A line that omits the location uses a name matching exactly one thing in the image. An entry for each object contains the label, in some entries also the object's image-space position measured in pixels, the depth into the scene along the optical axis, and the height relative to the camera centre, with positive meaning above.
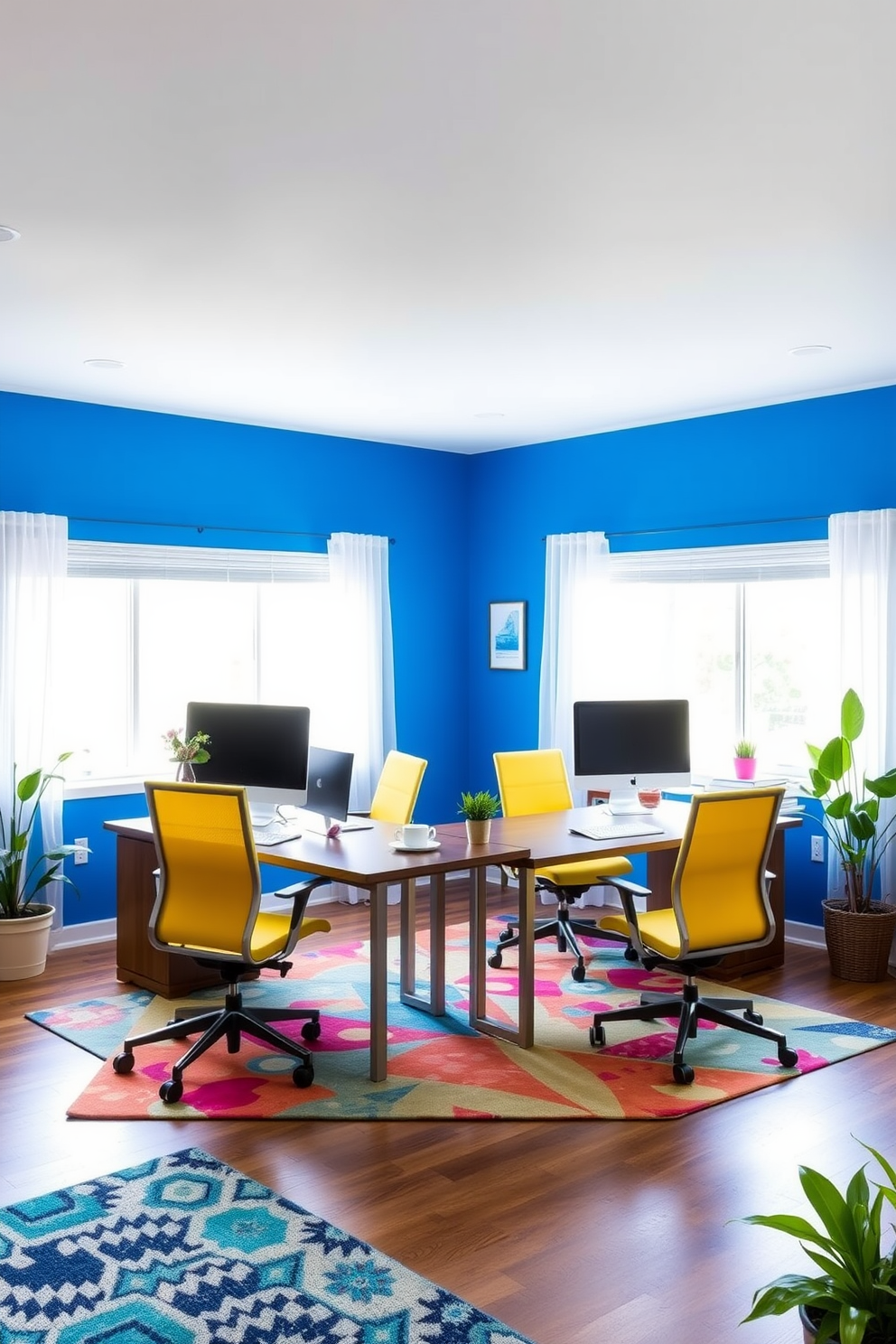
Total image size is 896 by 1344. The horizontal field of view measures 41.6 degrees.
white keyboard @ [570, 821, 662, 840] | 4.36 -0.58
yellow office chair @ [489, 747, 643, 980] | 4.92 -0.60
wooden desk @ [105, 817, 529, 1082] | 3.76 -0.73
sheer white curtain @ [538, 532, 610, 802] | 6.38 +0.28
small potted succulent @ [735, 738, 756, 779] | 5.53 -0.39
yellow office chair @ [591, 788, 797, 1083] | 3.78 -0.76
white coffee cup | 4.05 -0.55
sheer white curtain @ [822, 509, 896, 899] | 5.14 +0.25
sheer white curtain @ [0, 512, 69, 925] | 5.23 +0.15
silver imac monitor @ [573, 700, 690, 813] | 4.96 -0.29
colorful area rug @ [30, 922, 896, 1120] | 3.57 -1.29
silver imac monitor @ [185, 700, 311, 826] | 4.48 -0.28
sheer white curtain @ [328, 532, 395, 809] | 6.46 +0.12
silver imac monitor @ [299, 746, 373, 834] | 4.27 -0.41
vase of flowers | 4.47 -0.28
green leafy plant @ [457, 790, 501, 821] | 4.18 -0.47
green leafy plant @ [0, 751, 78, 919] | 4.97 -0.78
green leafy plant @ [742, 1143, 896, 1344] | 1.63 -0.84
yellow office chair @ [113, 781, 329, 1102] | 3.65 -0.72
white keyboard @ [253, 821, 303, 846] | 4.24 -0.58
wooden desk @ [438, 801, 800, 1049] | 4.07 -0.62
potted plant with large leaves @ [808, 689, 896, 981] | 4.85 -0.76
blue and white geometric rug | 2.42 -1.33
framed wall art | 6.93 +0.24
